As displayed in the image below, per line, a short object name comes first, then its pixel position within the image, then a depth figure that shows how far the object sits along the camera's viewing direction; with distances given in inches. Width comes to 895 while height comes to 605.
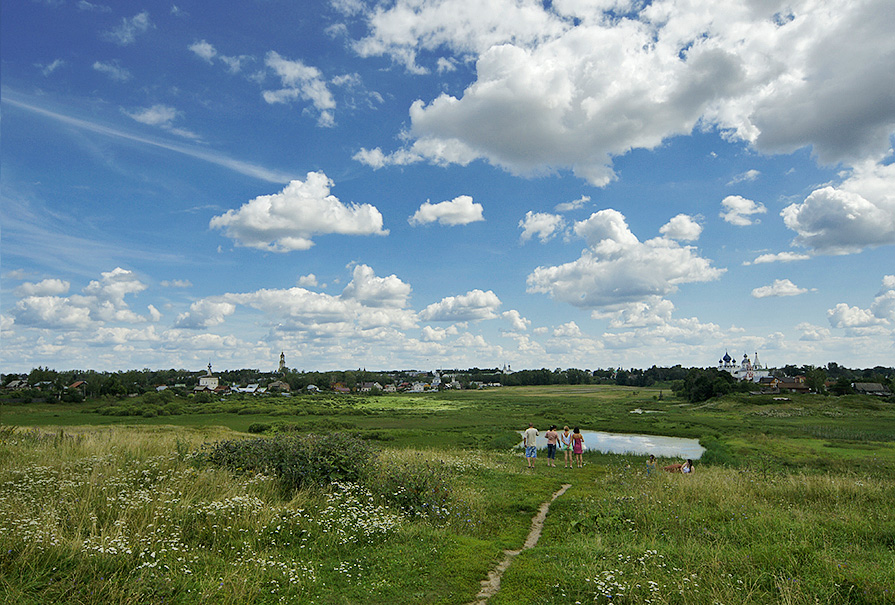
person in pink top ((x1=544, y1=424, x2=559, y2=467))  931.4
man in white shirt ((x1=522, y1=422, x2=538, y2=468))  856.2
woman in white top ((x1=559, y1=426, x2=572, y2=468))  926.4
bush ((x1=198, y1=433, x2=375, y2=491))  468.4
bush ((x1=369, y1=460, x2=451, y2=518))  455.2
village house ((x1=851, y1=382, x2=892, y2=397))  3690.9
